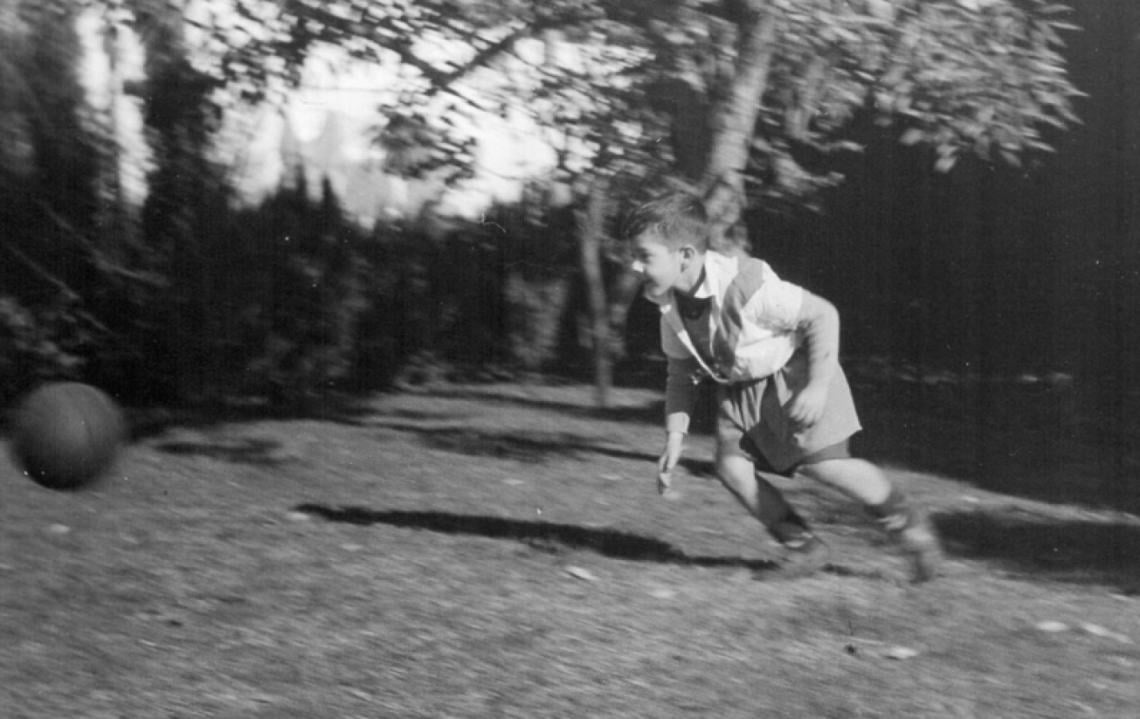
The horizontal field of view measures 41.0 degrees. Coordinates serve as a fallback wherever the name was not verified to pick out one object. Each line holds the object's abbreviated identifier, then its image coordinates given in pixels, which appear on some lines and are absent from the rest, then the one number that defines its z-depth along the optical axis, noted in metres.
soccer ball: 6.21
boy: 5.07
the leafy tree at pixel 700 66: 6.11
